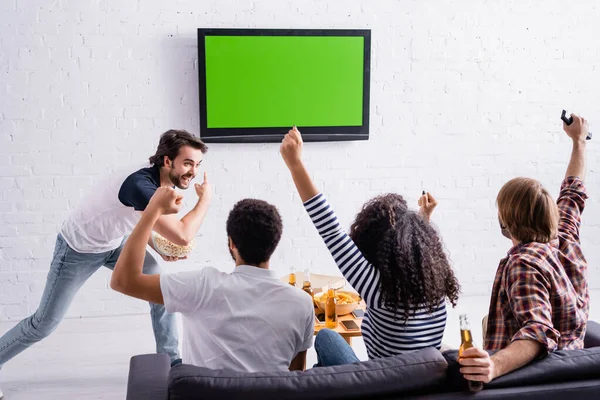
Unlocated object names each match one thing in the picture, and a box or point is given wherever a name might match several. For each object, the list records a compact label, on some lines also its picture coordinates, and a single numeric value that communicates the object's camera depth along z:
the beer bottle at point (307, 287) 2.89
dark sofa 1.62
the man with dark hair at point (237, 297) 1.88
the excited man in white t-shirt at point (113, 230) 2.76
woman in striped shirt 1.95
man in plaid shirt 1.71
